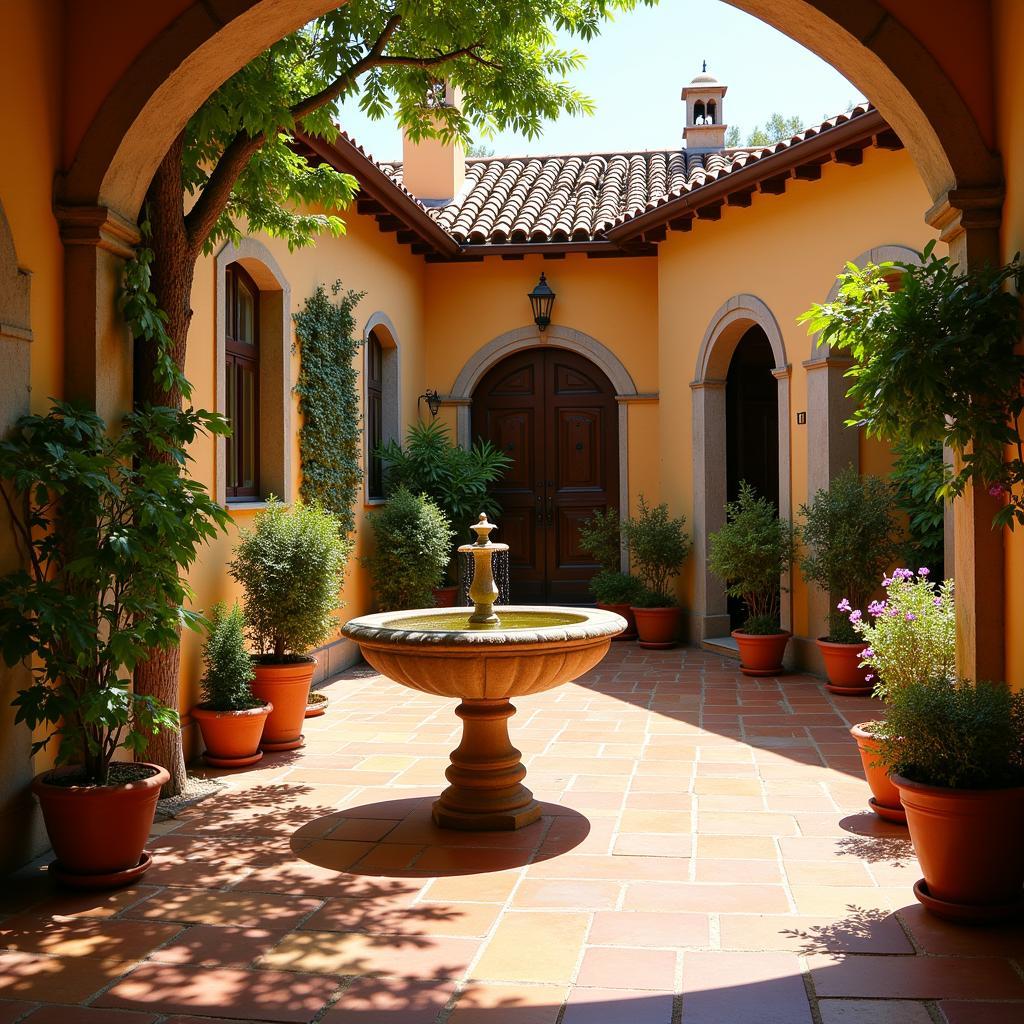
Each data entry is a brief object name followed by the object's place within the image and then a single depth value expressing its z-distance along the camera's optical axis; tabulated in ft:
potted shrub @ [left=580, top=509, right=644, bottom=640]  37.93
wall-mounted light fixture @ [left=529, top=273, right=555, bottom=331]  40.88
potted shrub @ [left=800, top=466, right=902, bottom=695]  27.32
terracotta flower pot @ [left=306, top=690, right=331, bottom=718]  25.71
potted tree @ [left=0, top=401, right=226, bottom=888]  13.47
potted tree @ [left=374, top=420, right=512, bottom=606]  37.19
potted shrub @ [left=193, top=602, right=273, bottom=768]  20.71
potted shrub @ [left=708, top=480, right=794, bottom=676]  30.48
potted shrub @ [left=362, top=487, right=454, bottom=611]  33.37
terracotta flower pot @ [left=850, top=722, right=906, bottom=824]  16.46
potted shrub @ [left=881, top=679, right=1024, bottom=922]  12.13
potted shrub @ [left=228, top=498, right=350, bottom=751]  22.26
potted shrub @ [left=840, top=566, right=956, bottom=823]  16.16
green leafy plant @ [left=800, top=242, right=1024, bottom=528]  13.08
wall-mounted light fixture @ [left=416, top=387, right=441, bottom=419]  42.24
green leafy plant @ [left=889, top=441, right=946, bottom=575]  25.80
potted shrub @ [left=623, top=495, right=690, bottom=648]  36.29
